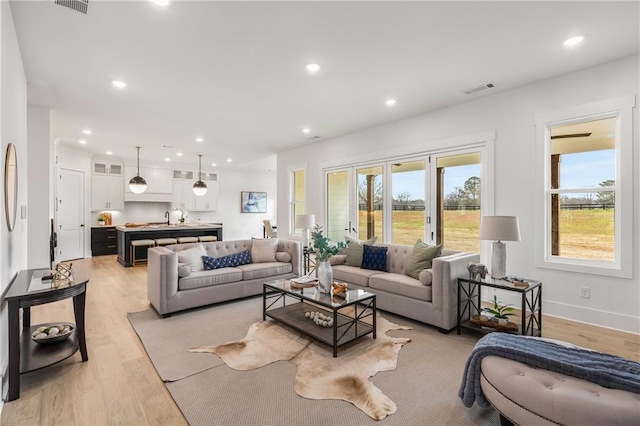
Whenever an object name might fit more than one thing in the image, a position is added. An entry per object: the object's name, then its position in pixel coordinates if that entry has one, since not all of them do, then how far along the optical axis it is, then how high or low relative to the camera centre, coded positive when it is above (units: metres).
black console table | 2.06 -0.92
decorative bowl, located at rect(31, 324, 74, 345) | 2.50 -1.01
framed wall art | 11.80 +0.48
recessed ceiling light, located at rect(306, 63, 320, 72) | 3.26 +1.59
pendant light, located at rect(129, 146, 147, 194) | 7.25 +0.72
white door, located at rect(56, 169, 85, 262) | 7.49 -0.02
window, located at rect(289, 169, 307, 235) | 7.54 +0.45
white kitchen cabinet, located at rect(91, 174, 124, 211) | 8.44 +0.62
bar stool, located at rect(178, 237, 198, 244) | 7.62 -0.65
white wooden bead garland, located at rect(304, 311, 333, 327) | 2.99 -1.06
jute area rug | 1.91 -1.26
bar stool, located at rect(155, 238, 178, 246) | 7.17 -0.65
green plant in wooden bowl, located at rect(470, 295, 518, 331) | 3.00 -1.08
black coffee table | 2.78 -1.09
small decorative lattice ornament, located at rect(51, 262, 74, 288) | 2.41 -0.50
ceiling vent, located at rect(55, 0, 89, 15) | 2.25 +1.57
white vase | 3.21 -0.67
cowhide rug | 2.12 -1.24
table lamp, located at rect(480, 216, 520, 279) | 3.11 -0.21
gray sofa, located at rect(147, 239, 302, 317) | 3.64 -0.80
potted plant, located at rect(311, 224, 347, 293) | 3.21 -0.52
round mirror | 2.30 +0.23
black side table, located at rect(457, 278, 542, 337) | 2.96 -0.94
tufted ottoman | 1.37 -0.90
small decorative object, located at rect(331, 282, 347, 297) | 3.10 -0.78
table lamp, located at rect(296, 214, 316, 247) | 5.68 -0.15
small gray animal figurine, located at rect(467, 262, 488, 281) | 3.19 -0.60
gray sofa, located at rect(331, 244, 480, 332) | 3.20 -0.85
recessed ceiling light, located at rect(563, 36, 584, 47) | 2.79 +1.61
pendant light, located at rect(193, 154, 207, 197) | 8.51 +0.73
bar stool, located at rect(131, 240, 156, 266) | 6.88 -0.71
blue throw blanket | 1.56 -0.83
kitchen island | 6.88 -0.47
